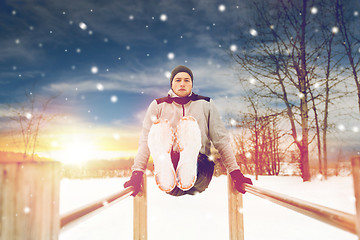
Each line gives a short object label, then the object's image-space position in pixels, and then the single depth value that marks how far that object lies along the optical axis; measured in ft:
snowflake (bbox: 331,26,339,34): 20.61
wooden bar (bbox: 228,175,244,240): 7.47
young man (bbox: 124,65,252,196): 6.42
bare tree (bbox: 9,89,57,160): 25.17
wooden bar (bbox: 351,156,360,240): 2.19
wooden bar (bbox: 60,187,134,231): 2.64
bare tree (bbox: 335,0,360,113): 19.58
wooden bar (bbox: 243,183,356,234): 2.34
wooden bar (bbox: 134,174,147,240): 8.11
